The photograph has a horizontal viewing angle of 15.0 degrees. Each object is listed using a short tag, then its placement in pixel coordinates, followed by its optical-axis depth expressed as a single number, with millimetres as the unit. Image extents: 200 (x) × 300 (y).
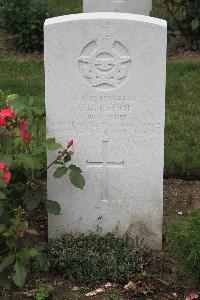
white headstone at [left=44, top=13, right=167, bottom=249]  4156
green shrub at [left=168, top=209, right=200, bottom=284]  3797
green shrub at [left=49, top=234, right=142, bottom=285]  4215
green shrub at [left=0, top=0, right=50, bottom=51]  9250
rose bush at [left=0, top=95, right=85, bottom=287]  3838
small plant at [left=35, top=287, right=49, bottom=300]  4011
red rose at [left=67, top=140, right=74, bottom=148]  4152
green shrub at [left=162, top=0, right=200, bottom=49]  9125
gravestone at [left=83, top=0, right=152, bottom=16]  9383
